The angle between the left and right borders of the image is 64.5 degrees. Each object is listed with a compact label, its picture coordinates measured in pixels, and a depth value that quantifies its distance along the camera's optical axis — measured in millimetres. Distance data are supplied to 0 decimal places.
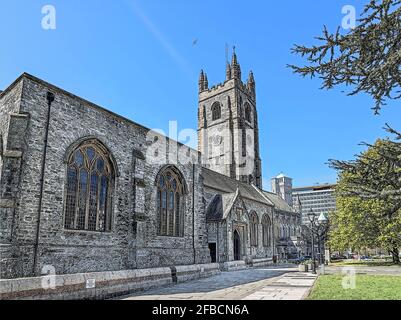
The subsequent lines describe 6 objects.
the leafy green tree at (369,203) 7027
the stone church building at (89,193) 12828
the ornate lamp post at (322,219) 24020
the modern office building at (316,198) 156888
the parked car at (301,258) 42738
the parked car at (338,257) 57234
